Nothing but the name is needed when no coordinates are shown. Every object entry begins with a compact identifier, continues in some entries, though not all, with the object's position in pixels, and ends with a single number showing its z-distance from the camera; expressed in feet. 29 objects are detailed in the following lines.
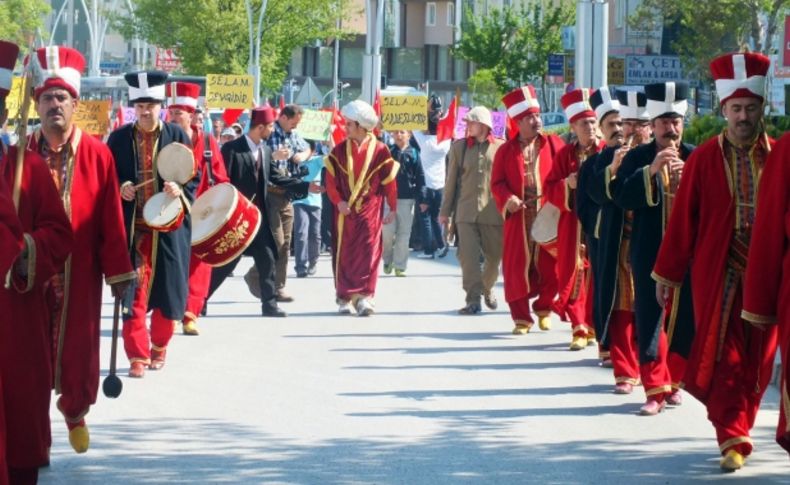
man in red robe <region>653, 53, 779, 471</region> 29.89
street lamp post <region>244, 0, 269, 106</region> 219.53
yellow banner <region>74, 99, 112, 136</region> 80.53
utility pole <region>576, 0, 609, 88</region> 74.59
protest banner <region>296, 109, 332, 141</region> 84.74
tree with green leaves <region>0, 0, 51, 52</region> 278.87
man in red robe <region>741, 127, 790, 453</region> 25.77
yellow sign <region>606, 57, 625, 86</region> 100.68
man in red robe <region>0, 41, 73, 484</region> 23.32
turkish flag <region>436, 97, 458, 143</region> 84.23
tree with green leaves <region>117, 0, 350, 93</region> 239.91
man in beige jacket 57.31
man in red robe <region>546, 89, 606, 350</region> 46.34
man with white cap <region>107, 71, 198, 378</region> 40.45
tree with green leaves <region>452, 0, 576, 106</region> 199.93
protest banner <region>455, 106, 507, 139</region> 90.84
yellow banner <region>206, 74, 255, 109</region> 101.76
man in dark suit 55.31
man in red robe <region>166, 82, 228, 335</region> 45.85
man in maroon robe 57.00
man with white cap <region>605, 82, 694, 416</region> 34.65
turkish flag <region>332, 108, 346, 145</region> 93.64
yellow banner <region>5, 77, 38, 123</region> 75.10
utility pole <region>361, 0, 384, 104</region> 145.07
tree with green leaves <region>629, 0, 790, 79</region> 115.65
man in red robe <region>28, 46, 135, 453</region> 29.50
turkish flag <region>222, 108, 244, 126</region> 97.86
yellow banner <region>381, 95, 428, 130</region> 84.23
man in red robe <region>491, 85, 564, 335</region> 51.78
